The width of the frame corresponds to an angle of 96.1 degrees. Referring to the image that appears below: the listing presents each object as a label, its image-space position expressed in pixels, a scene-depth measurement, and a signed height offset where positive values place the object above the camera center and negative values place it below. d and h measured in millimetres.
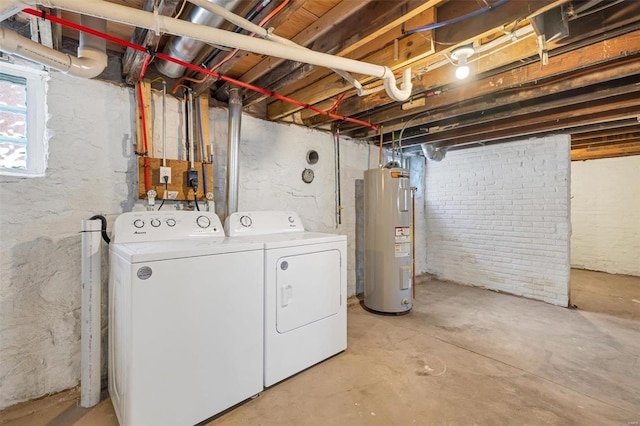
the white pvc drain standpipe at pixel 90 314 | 1676 -594
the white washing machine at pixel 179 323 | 1347 -572
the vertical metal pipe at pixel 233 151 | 2279 +497
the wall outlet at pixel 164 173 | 2023 +285
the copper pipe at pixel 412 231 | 3413 -219
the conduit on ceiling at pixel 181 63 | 1269 +884
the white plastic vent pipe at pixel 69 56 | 1227 +757
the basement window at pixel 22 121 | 1693 +559
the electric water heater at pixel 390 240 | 3016 -284
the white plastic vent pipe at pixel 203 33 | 1013 +746
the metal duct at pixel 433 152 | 3984 +874
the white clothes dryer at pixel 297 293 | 1800 -548
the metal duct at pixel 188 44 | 1253 +904
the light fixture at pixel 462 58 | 1554 +873
